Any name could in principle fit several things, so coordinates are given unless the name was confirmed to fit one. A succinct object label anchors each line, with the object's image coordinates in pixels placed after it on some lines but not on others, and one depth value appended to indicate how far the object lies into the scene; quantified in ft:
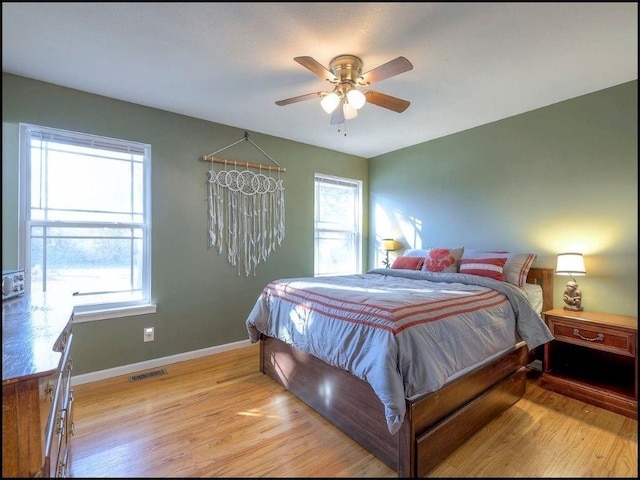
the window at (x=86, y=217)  7.91
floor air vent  8.55
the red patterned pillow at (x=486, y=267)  8.52
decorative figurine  6.77
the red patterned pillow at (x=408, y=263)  10.64
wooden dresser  2.51
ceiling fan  6.04
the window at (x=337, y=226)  13.52
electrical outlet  9.25
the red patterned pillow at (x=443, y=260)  9.82
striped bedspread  4.83
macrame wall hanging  10.61
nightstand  6.17
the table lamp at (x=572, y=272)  6.13
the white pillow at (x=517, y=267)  8.35
